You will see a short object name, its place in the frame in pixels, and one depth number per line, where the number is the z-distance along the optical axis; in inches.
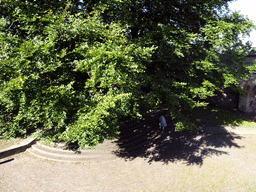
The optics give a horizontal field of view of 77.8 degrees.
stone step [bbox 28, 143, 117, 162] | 426.3
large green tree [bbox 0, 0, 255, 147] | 249.4
